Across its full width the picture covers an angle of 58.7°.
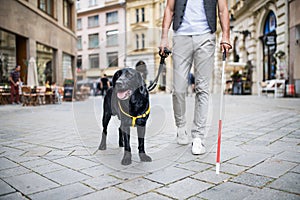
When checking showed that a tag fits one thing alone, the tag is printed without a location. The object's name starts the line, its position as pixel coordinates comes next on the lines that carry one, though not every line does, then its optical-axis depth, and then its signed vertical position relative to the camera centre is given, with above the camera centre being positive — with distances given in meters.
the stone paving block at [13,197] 1.68 -0.68
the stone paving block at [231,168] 2.17 -0.67
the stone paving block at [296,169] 2.13 -0.66
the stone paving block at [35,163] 2.39 -0.68
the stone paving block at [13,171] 2.15 -0.68
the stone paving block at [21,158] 2.55 -0.68
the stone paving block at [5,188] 1.78 -0.68
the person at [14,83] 11.06 +0.26
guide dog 2.25 -0.11
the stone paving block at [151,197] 1.67 -0.68
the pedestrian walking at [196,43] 2.79 +0.48
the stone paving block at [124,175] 2.04 -0.68
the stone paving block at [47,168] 2.22 -0.68
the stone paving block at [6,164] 2.36 -0.68
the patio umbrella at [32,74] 11.73 +0.66
